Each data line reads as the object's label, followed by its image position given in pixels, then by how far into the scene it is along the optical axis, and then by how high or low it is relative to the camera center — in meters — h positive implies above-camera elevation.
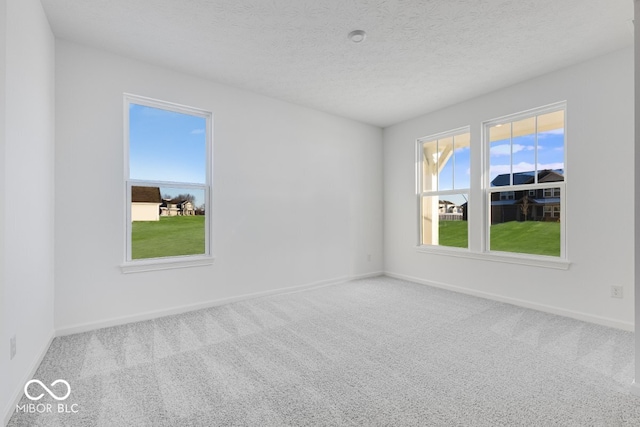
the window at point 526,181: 3.41 +0.41
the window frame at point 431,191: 4.25 +0.36
